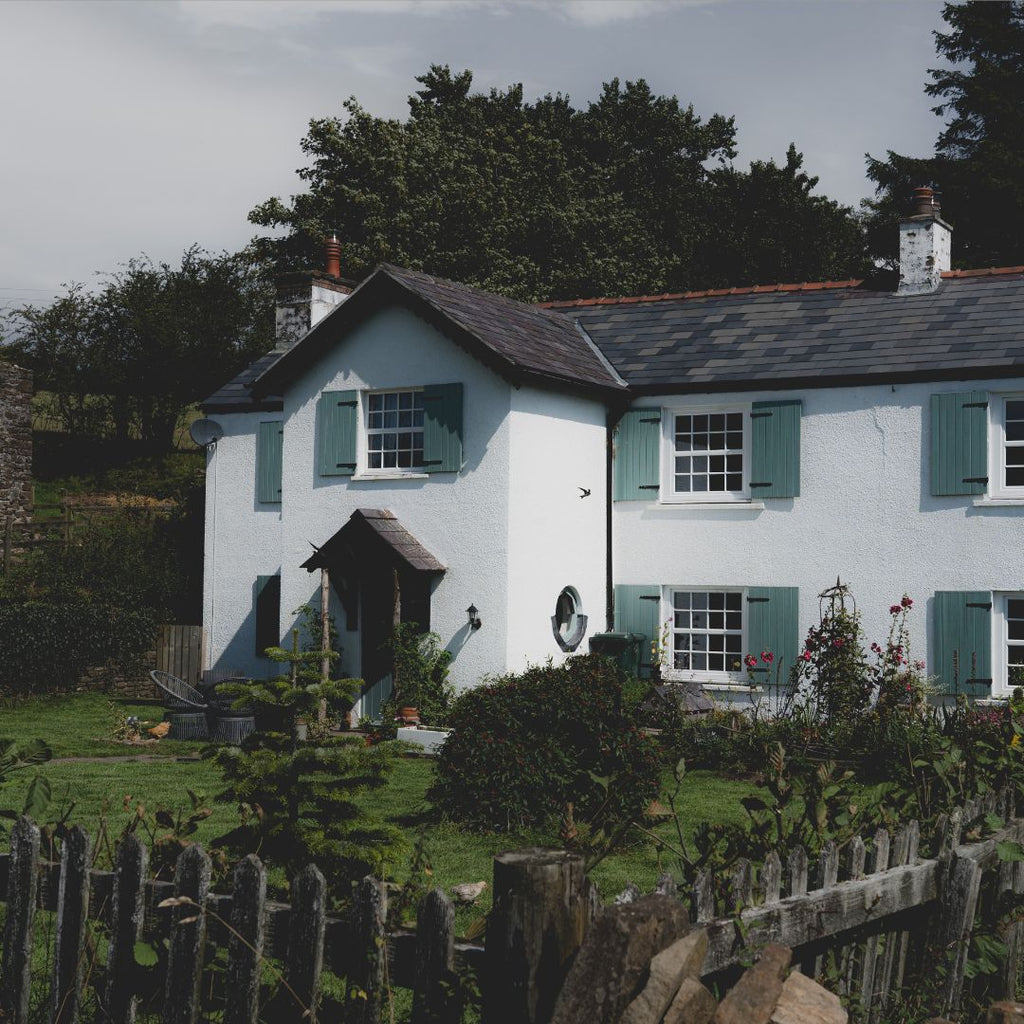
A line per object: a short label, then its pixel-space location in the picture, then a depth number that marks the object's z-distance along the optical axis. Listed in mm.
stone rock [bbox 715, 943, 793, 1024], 3668
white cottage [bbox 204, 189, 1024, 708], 16797
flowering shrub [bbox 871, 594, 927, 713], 15742
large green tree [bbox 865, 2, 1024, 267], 34594
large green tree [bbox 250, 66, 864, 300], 34875
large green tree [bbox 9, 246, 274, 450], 37844
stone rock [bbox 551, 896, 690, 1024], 3463
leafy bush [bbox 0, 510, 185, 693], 20766
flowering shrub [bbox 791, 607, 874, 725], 16062
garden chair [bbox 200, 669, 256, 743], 16547
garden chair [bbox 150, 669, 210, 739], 17203
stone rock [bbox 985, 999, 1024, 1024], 3943
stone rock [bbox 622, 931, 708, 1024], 3422
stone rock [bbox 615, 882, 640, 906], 3743
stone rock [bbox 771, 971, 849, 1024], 3795
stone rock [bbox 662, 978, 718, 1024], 3455
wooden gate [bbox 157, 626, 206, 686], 22000
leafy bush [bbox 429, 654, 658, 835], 10633
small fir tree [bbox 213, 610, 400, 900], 5277
